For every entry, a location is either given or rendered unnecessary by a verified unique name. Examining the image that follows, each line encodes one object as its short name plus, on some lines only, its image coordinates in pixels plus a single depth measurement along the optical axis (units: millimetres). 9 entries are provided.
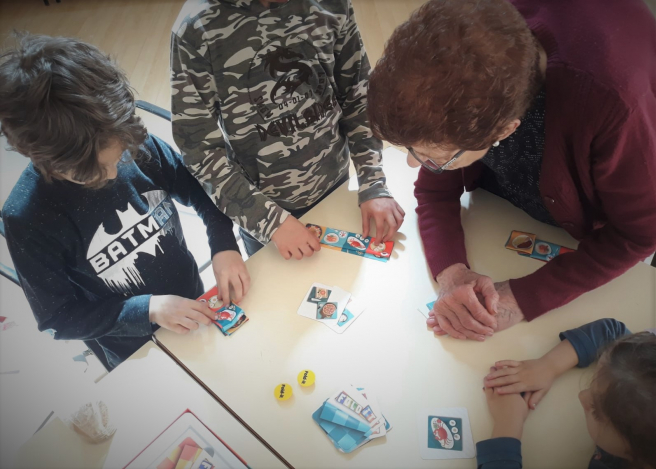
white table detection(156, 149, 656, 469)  861
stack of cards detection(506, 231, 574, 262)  1131
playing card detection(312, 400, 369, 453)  863
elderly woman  721
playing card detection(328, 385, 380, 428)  888
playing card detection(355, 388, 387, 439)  870
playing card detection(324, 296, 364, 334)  1037
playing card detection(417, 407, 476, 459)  843
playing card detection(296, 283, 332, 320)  1072
